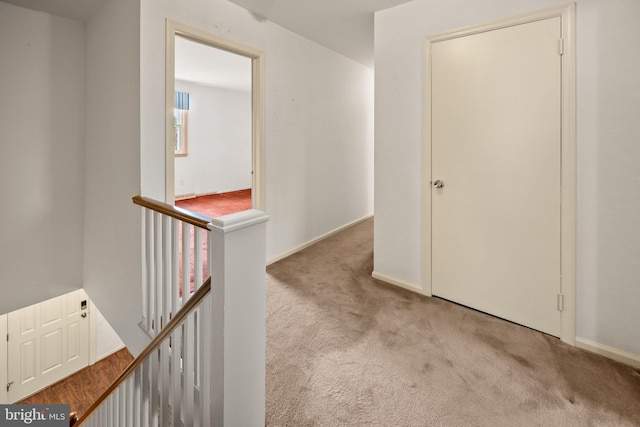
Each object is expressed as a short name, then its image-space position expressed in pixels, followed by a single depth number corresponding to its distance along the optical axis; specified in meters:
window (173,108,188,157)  6.63
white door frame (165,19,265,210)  2.26
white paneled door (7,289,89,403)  3.77
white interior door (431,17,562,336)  1.94
